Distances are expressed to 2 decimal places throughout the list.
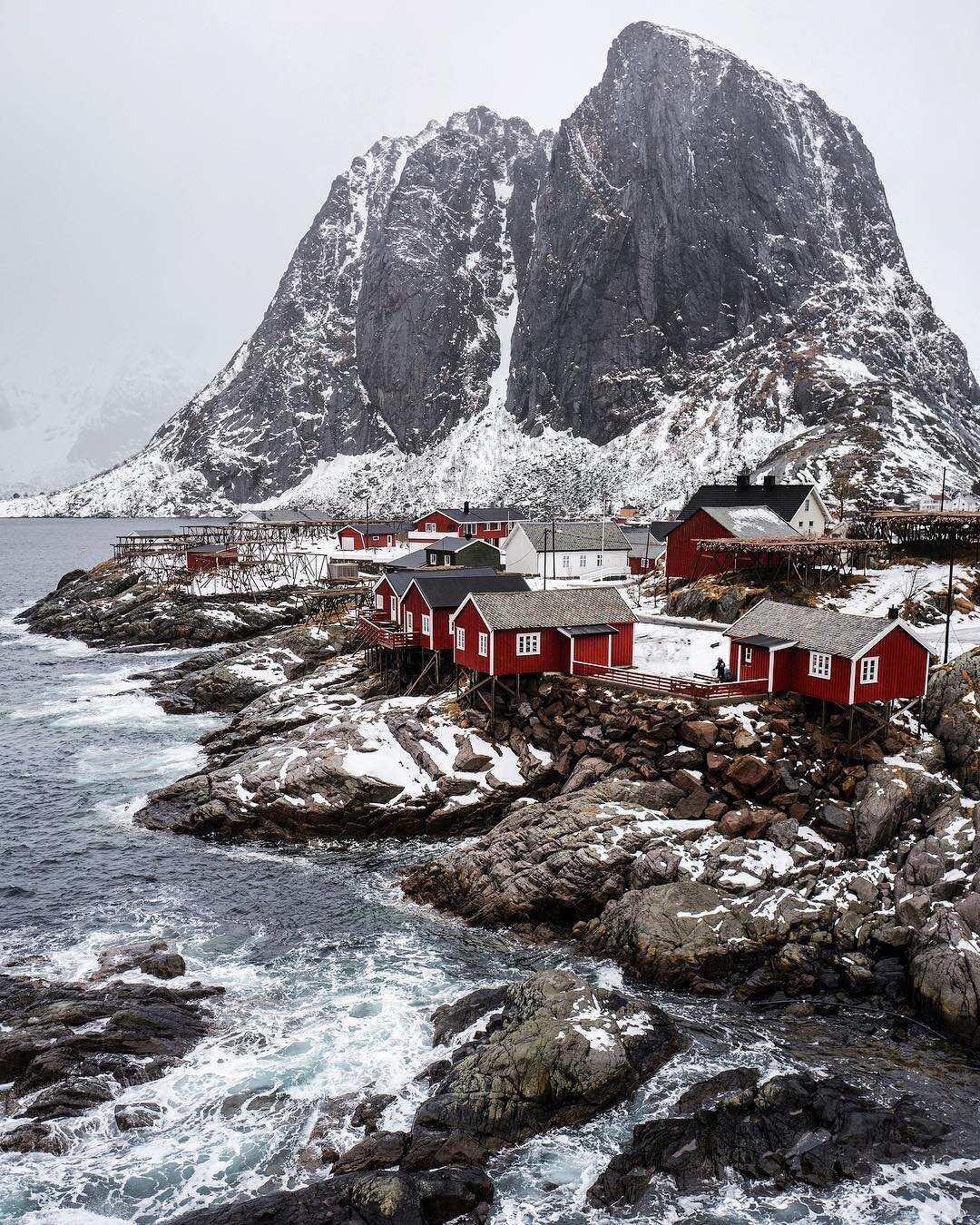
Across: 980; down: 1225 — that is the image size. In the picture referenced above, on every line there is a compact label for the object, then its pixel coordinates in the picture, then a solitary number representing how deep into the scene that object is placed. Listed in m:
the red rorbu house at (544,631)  40.62
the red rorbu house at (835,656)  33.41
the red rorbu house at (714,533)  59.38
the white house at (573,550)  75.19
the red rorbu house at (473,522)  113.81
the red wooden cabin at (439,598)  46.66
